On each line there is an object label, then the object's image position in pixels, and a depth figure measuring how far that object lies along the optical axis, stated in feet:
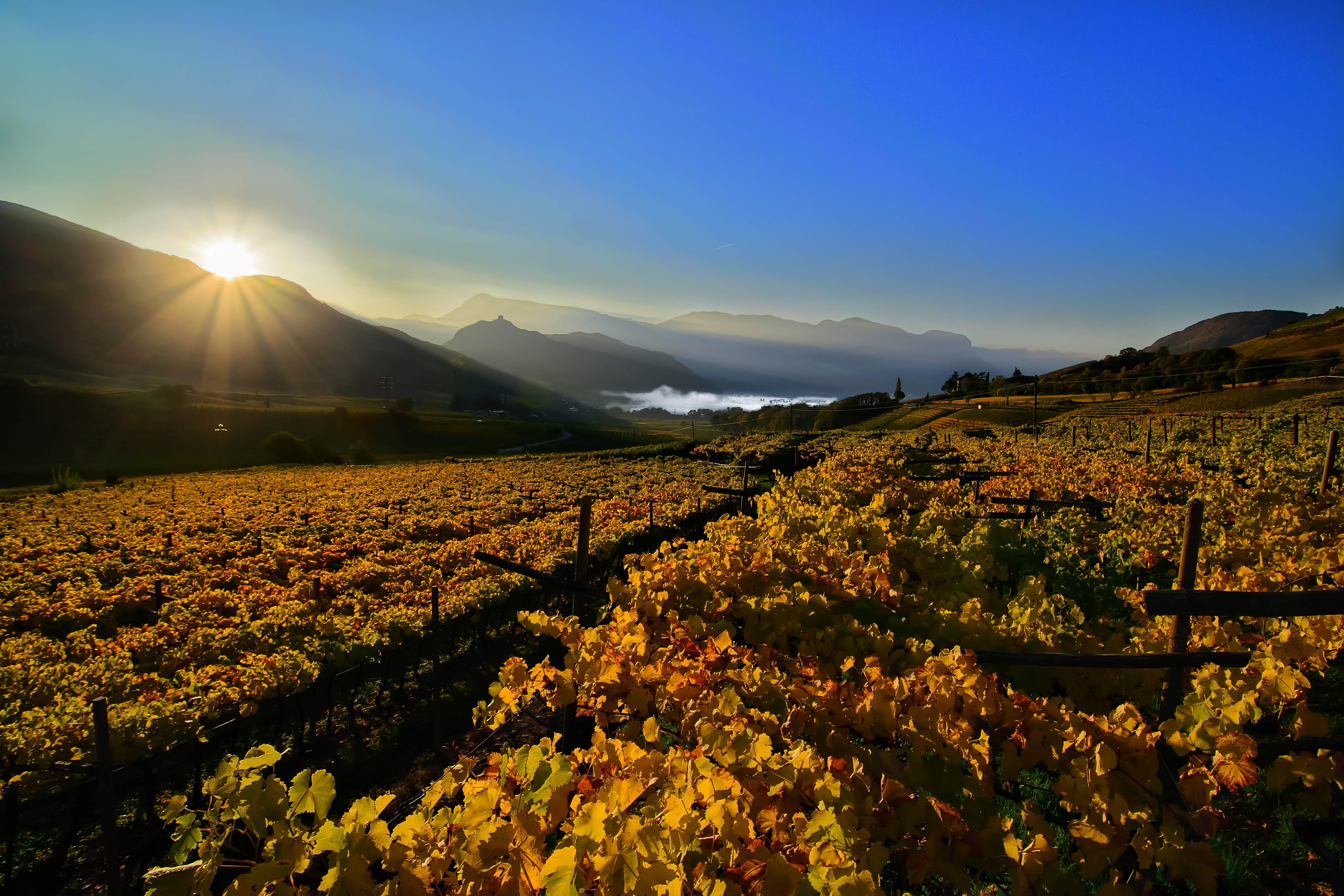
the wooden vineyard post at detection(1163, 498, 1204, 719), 10.84
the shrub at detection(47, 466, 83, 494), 100.37
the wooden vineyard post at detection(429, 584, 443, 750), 25.39
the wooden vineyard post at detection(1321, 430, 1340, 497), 27.89
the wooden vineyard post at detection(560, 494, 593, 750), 17.93
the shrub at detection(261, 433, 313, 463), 189.16
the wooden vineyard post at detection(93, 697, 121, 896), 16.47
